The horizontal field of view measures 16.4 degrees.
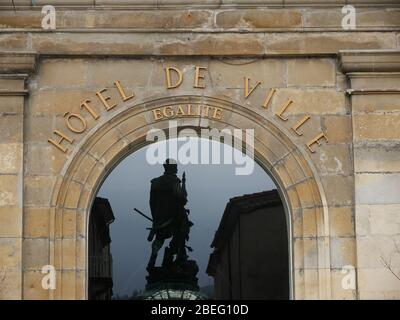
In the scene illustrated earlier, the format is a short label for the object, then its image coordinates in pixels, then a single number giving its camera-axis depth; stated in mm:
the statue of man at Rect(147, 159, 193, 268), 17438
